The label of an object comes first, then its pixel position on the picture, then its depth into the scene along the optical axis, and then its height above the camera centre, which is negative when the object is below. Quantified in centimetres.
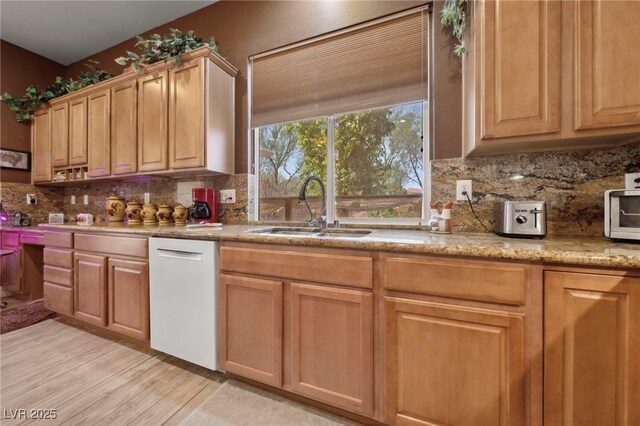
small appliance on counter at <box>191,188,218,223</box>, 220 +4
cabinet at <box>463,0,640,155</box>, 109 +60
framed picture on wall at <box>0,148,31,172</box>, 302 +59
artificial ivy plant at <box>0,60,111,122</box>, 298 +129
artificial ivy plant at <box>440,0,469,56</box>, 151 +112
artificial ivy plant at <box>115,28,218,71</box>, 221 +137
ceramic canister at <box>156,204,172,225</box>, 239 -4
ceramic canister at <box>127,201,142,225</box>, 249 -3
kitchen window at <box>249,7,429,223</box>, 182 +69
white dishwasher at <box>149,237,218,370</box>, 157 -55
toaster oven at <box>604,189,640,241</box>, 108 -2
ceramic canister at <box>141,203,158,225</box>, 248 -4
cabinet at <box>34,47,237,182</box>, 213 +80
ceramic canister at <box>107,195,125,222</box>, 273 +2
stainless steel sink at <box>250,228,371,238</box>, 180 -15
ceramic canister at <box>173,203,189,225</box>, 235 -4
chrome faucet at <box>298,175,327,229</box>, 188 +4
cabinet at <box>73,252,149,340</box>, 186 -62
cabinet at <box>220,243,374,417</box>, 124 -58
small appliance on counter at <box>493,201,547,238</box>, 123 -4
